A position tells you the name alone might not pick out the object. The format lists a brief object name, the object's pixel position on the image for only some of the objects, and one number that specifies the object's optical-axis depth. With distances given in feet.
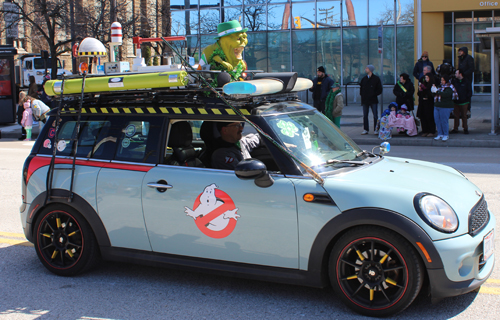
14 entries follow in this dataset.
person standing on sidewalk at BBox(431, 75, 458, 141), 44.73
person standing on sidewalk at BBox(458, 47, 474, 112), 47.71
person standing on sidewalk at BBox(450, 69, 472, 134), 46.37
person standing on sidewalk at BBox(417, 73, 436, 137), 47.24
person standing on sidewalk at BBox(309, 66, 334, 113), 52.49
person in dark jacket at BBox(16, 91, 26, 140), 59.19
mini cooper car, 12.24
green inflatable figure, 20.16
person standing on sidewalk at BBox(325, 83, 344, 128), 46.98
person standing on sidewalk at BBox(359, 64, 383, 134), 51.06
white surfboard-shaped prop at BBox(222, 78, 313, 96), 13.50
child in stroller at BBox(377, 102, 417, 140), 48.62
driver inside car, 15.26
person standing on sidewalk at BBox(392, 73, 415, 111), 48.65
